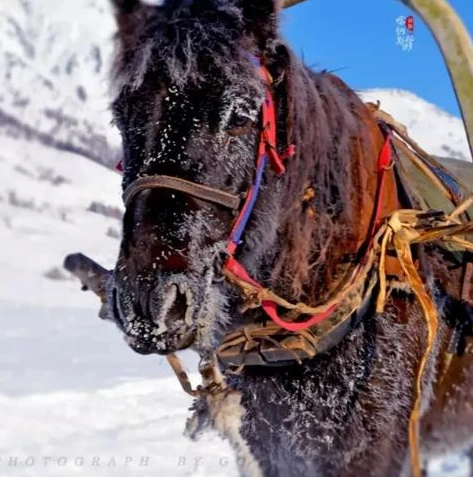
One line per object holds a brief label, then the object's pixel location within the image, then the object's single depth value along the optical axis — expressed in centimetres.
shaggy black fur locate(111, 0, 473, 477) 216
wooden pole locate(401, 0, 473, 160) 278
